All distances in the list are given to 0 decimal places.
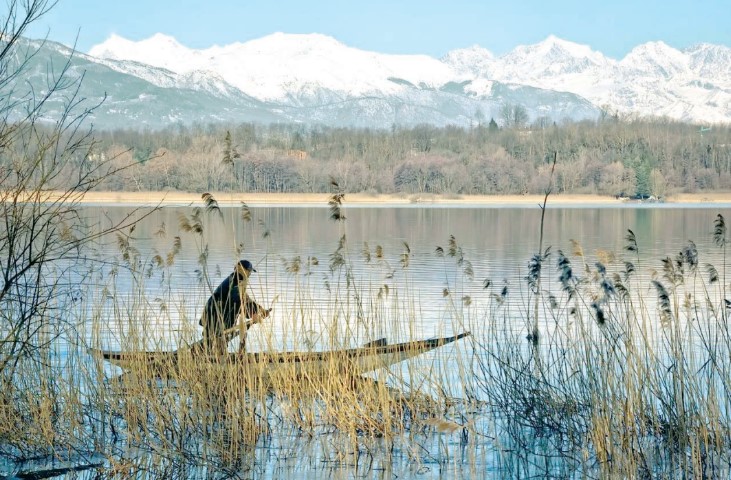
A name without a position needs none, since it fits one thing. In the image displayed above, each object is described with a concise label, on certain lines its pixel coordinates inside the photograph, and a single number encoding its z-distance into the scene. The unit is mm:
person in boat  15664
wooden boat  15461
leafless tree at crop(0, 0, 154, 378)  11625
